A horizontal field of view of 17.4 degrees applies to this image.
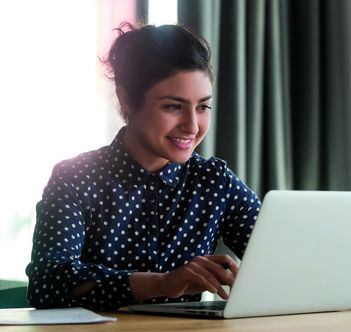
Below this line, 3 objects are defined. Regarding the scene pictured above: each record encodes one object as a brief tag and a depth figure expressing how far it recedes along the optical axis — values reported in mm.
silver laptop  1646
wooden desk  1585
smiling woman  2070
